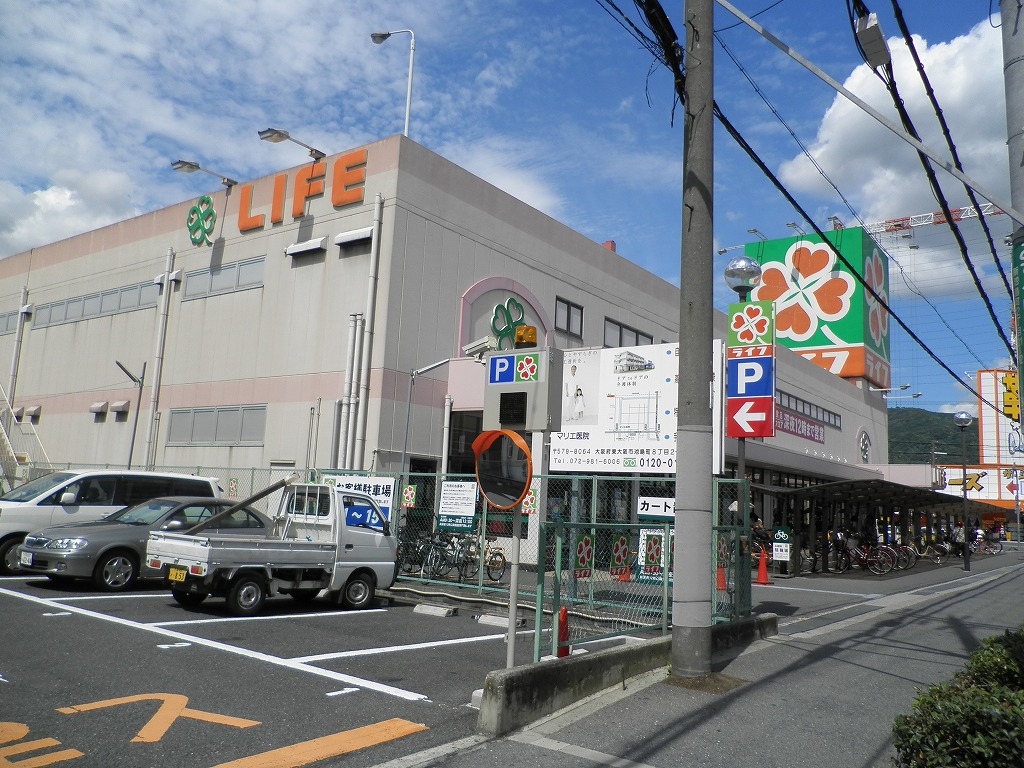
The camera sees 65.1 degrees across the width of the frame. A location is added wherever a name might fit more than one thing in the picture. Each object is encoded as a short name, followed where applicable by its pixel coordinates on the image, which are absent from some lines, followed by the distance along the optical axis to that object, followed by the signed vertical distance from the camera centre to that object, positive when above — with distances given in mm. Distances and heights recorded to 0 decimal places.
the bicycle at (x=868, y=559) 25797 -972
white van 13914 -212
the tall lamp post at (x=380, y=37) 22250 +12816
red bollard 7195 -1065
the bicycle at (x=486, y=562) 15048 -1022
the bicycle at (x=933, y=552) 35156 -874
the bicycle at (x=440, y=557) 15258 -965
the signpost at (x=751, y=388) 17453 +2955
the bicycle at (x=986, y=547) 44750 -676
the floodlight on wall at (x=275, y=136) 20469 +9157
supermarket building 20109 +5376
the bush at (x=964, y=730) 3740 -941
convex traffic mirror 6719 +318
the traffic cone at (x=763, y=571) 20361 -1216
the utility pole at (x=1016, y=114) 5457 +2963
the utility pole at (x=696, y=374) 7984 +1480
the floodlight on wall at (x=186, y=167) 23547 +9451
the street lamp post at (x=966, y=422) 28453 +3981
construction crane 81819 +34460
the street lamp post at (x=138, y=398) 25156 +2822
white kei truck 10594 -834
